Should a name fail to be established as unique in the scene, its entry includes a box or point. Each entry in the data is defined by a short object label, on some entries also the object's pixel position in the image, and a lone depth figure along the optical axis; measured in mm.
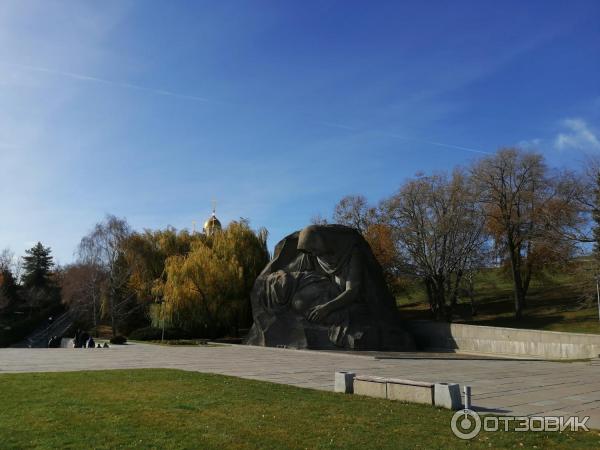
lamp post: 26488
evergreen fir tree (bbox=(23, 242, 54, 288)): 64750
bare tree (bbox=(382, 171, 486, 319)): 34406
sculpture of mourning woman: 23031
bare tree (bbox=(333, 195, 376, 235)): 42750
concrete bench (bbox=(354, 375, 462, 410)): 8422
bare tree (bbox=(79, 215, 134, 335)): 41031
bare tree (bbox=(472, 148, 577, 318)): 34000
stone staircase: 45594
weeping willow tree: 33094
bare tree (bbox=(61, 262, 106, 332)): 42206
